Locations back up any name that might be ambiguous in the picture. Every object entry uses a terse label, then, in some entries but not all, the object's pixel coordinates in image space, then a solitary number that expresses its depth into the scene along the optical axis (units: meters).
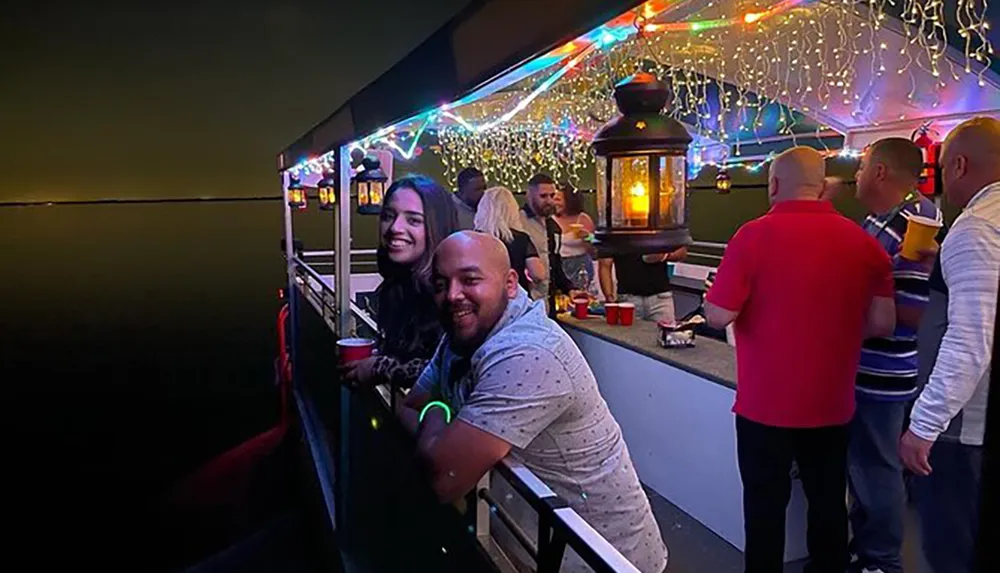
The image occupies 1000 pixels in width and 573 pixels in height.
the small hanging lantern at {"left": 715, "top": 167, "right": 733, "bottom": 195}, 9.20
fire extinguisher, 4.07
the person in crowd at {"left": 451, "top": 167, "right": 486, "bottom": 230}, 4.64
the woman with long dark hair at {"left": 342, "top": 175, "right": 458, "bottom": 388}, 2.56
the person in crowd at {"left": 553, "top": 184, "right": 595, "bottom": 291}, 4.74
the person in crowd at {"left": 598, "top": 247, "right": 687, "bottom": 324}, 4.50
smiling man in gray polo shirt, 1.61
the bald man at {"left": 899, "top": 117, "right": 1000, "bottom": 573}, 1.72
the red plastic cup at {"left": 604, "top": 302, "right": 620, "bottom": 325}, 4.14
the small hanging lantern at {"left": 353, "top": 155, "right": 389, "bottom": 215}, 5.11
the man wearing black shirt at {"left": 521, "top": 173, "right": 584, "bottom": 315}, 4.36
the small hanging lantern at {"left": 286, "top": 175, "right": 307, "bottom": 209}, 8.55
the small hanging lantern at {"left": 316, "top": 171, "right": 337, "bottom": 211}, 7.65
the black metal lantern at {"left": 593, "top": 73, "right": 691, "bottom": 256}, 1.87
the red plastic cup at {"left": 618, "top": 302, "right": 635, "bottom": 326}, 4.12
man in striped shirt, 2.30
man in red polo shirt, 2.15
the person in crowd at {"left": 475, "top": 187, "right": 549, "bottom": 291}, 3.74
